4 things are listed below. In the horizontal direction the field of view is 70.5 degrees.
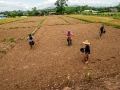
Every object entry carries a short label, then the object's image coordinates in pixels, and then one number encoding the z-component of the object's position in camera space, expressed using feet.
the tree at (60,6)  205.15
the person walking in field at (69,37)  25.39
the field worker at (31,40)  25.07
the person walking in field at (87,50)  18.13
